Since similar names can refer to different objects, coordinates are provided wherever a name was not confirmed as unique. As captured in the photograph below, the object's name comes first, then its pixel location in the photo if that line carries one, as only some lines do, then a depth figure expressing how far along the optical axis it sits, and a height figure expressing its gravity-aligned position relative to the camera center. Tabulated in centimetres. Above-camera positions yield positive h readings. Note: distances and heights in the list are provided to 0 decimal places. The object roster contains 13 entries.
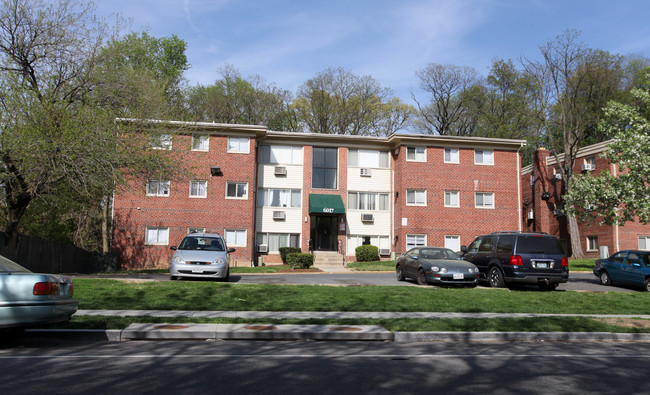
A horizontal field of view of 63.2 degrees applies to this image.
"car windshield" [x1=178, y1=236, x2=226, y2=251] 1794 +16
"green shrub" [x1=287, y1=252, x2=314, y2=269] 3000 -57
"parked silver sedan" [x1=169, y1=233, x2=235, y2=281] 1662 -46
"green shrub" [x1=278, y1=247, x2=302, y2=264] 3309 -6
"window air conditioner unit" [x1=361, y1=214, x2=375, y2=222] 3531 +227
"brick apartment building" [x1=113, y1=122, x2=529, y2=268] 3219 +351
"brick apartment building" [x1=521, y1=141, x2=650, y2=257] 3472 +348
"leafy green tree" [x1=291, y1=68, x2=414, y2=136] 4984 +1348
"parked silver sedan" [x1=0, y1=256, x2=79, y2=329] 729 -77
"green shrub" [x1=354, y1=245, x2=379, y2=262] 3403 -11
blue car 1905 -50
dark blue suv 1633 -18
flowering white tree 2095 +310
